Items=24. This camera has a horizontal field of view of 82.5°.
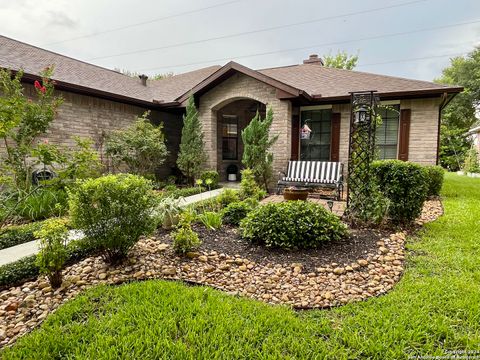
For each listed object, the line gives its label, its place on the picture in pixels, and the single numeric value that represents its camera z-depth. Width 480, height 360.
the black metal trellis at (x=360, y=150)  4.55
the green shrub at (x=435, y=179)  6.94
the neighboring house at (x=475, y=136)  20.41
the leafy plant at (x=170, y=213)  4.18
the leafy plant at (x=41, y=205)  5.00
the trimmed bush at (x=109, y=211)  2.85
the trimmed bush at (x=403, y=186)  4.26
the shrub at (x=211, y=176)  8.90
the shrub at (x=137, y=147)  7.84
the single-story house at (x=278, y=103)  7.73
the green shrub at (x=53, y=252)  2.55
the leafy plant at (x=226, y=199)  5.73
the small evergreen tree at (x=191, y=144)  8.94
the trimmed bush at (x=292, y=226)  3.53
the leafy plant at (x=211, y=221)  4.32
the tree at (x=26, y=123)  5.50
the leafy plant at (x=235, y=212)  4.68
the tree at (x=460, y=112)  20.70
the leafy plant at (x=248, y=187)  6.87
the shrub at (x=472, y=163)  15.09
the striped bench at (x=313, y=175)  7.22
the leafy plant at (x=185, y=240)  3.29
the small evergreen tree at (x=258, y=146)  7.93
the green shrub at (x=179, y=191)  7.53
